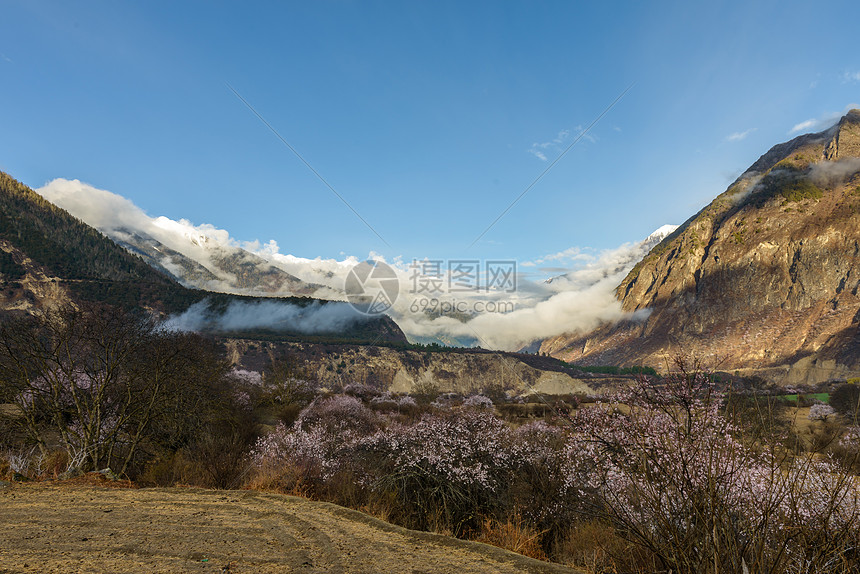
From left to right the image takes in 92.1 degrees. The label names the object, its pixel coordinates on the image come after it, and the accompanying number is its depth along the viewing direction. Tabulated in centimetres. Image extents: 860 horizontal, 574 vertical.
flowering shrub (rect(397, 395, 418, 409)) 4226
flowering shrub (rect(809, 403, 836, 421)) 3856
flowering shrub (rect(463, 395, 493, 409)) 4631
